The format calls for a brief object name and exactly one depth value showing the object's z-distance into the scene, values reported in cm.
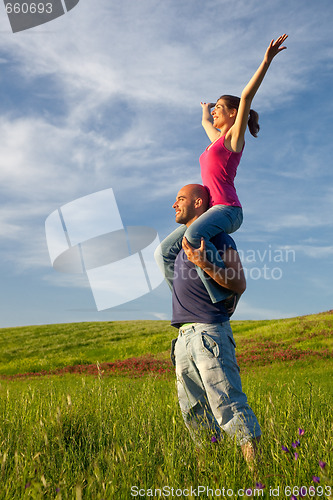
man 344
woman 368
